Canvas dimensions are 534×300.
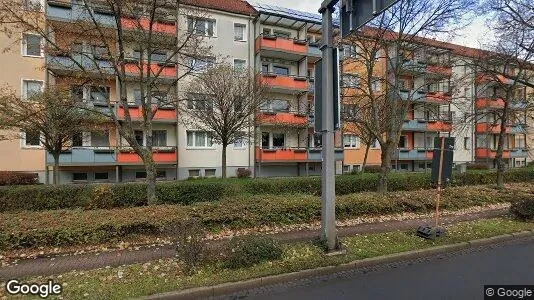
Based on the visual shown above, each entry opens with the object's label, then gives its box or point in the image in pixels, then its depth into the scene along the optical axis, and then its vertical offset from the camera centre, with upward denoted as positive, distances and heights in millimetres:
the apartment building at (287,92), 24312 +4801
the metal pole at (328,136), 6023 +252
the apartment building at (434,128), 14812 +1810
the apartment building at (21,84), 18875 +4175
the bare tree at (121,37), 8586 +3494
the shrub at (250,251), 5297 -1827
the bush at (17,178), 16595 -1560
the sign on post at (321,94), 6000 +1107
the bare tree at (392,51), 11945 +4106
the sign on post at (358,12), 5211 +2483
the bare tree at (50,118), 11242 +1296
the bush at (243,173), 23375 -1847
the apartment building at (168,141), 19422 +592
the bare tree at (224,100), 16828 +2740
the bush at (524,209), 9039 -1829
